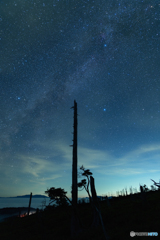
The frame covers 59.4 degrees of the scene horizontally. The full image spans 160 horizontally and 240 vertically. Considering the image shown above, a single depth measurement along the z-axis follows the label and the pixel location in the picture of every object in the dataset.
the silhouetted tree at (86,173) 17.62
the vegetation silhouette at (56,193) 16.66
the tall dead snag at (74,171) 13.53
